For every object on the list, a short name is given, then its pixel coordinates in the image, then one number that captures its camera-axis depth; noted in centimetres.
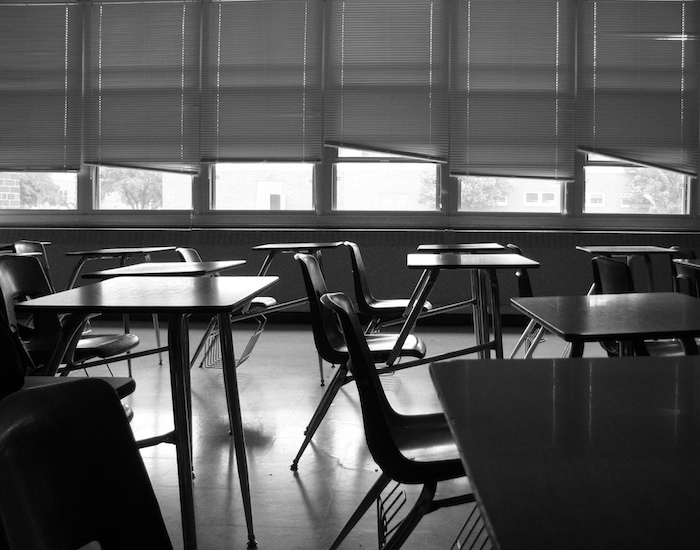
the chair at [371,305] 413
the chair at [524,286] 400
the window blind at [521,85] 700
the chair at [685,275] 365
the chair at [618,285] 290
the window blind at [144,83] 730
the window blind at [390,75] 706
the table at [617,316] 164
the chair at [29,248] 519
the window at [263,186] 732
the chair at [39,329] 298
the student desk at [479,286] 330
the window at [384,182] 720
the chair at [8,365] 162
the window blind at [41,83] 743
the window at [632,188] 709
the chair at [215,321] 454
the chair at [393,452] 143
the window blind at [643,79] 694
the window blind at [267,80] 718
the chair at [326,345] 285
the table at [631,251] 533
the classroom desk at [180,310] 196
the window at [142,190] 741
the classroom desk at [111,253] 504
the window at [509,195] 713
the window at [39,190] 761
